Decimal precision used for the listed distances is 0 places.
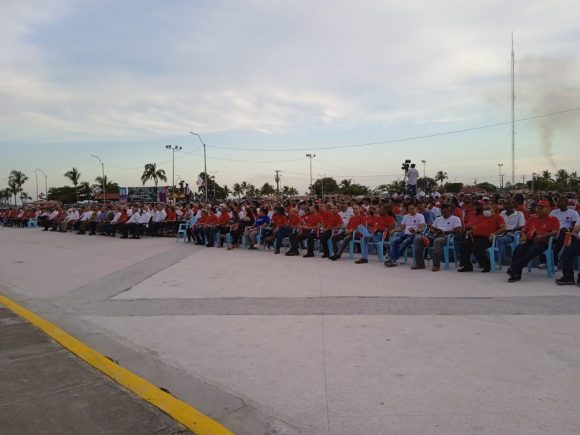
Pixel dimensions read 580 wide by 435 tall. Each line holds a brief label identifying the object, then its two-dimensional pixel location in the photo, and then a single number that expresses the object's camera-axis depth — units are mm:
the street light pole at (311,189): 93712
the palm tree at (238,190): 114938
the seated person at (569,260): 7723
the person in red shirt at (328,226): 12273
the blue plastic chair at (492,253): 9281
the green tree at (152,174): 91438
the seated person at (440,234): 9891
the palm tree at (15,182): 115875
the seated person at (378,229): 11352
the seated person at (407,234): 10505
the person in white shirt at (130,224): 20391
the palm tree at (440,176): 115375
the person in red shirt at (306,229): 12648
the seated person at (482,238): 9305
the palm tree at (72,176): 103438
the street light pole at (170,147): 67000
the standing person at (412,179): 21328
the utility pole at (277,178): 93688
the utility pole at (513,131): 28900
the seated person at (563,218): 8945
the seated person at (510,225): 9766
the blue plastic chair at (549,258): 8477
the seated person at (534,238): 8305
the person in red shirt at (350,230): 11812
